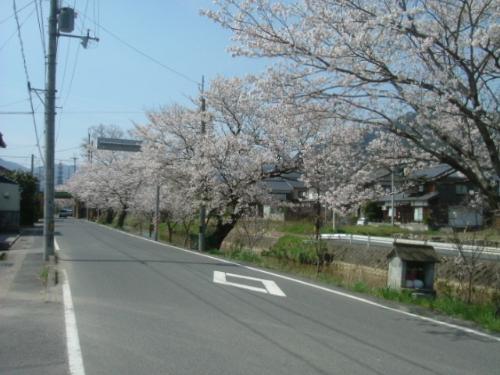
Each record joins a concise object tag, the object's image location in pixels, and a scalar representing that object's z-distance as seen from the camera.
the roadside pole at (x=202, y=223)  23.03
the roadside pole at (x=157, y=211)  29.63
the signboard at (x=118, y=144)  31.30
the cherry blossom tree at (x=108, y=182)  50.42
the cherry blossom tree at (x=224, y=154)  22.23
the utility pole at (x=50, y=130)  15.73
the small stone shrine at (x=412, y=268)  11.12
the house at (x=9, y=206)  33.62
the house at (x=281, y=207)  24.62
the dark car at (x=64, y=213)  85.35
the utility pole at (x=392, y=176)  11.02
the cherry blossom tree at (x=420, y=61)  8.64
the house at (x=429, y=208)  44.53
